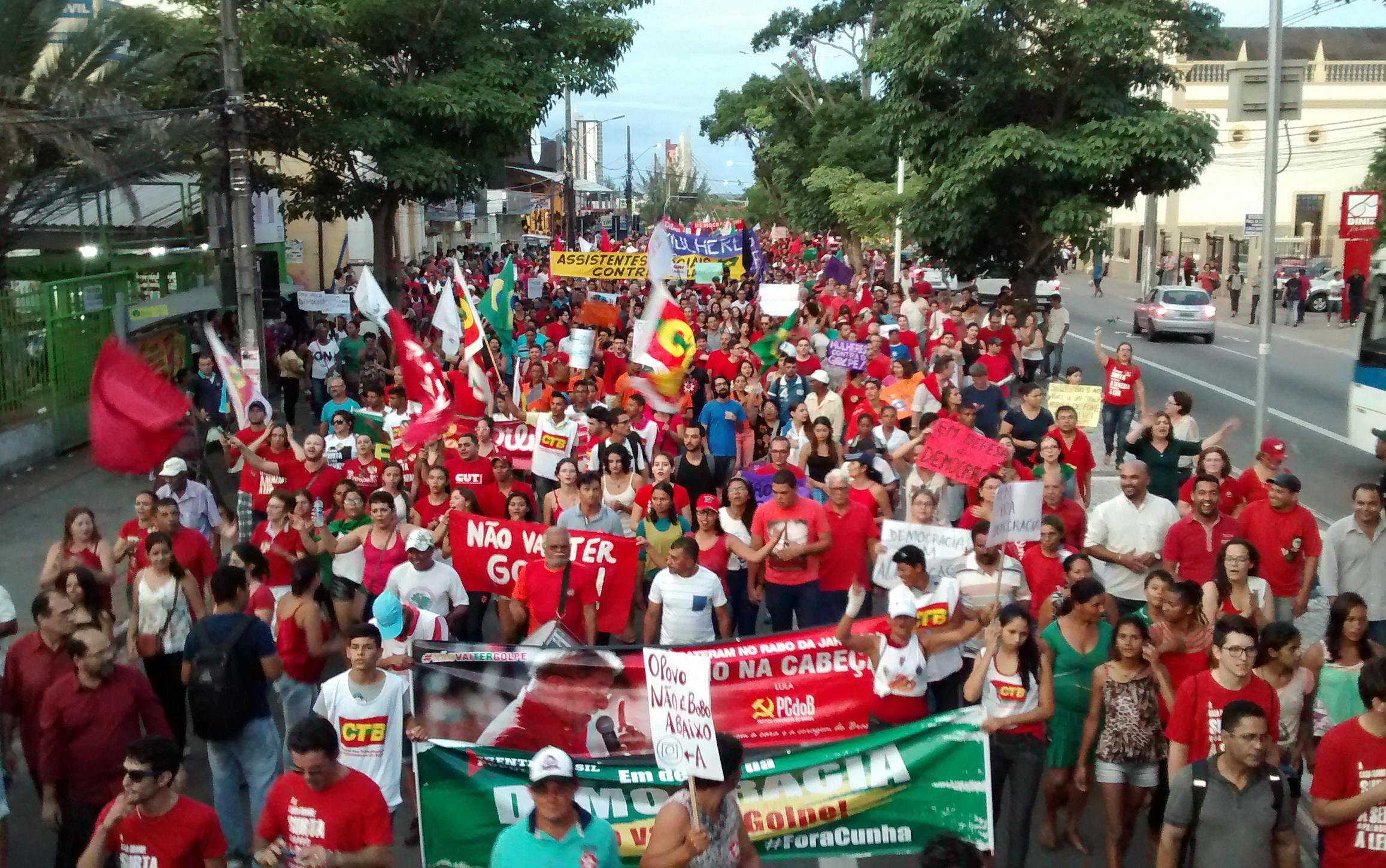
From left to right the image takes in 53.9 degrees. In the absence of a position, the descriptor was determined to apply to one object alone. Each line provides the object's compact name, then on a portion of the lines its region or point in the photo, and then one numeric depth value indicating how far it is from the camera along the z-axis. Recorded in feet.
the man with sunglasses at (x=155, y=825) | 15.52
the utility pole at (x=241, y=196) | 47.57
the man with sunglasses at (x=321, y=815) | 15.74
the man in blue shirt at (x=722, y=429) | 39.29
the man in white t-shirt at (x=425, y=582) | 25.12
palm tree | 56.90
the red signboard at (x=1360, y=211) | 124.06
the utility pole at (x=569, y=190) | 145.79
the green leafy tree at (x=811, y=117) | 116.26
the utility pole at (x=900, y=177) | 93.34
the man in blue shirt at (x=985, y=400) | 40.60
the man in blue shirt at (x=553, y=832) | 14.16
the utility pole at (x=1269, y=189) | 41.14
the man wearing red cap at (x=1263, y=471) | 28.81
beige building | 181.27
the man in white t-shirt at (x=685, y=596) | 25.67
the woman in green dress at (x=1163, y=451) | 32.89
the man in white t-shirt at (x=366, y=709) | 19.71
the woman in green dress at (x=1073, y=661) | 20.59
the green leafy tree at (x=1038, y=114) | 72.02
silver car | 103.35
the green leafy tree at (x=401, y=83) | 74.23
